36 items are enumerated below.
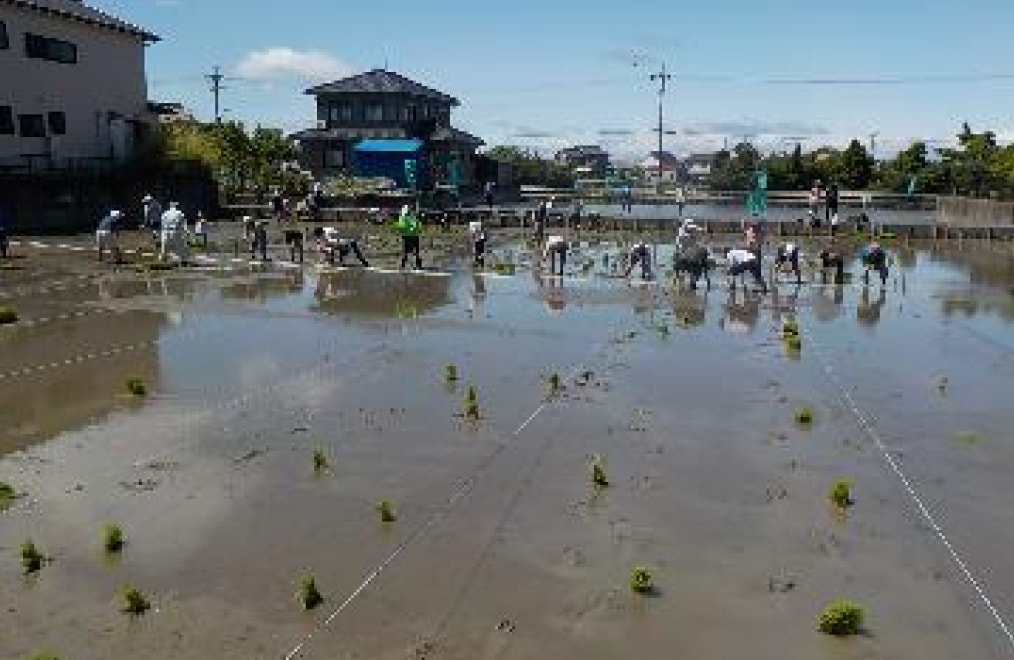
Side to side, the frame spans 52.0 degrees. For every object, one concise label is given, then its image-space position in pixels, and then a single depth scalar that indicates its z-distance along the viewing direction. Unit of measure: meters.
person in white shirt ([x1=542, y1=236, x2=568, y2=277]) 29.69
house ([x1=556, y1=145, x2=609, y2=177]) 156.75
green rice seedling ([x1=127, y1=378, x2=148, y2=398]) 15.09
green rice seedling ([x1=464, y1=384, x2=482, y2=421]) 14.09
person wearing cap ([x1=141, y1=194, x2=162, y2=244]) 38.56
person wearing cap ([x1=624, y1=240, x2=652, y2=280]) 28.28
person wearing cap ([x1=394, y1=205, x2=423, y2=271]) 30.56
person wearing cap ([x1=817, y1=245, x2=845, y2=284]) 28.60
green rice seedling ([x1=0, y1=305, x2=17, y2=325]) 20.81
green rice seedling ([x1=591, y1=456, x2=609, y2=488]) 11.21
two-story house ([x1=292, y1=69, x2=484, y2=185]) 69.81
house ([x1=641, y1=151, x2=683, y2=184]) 145.60
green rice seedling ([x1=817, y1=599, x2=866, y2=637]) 7.80
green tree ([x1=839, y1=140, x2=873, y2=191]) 73.25
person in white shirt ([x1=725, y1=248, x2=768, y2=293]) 25.41
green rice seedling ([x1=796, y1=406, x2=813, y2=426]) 13.93
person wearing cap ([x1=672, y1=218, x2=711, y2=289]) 26.42
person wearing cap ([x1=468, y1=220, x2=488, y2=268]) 31.94
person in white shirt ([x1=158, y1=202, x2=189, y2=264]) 29.97
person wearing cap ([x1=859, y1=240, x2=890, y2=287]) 27.08
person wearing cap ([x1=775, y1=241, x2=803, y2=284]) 28.55
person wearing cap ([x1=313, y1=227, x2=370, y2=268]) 31.58
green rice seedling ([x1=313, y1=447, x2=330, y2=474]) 11.64
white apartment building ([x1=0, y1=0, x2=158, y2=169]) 41.22
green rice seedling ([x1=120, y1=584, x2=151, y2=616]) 8.05
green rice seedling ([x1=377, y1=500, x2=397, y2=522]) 10.05
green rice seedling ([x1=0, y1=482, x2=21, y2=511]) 10.43
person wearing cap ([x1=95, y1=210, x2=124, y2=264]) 30.17
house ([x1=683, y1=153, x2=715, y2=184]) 133.57
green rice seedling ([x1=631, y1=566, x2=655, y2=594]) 8.50
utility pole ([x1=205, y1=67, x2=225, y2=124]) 83.88
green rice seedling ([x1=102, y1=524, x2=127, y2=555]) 9.23
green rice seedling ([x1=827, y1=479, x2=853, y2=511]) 10.66
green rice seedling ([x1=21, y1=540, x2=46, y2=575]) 8.80
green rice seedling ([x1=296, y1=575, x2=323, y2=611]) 8.12
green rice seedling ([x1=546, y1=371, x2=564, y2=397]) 15.51
